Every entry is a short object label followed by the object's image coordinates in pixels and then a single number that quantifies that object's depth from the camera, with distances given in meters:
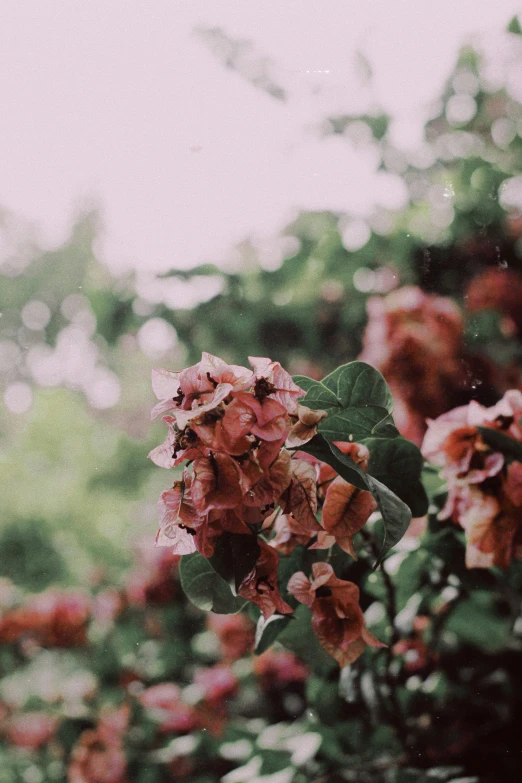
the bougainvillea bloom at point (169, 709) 1.03
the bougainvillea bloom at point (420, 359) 0.89
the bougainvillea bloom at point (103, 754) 0.98
